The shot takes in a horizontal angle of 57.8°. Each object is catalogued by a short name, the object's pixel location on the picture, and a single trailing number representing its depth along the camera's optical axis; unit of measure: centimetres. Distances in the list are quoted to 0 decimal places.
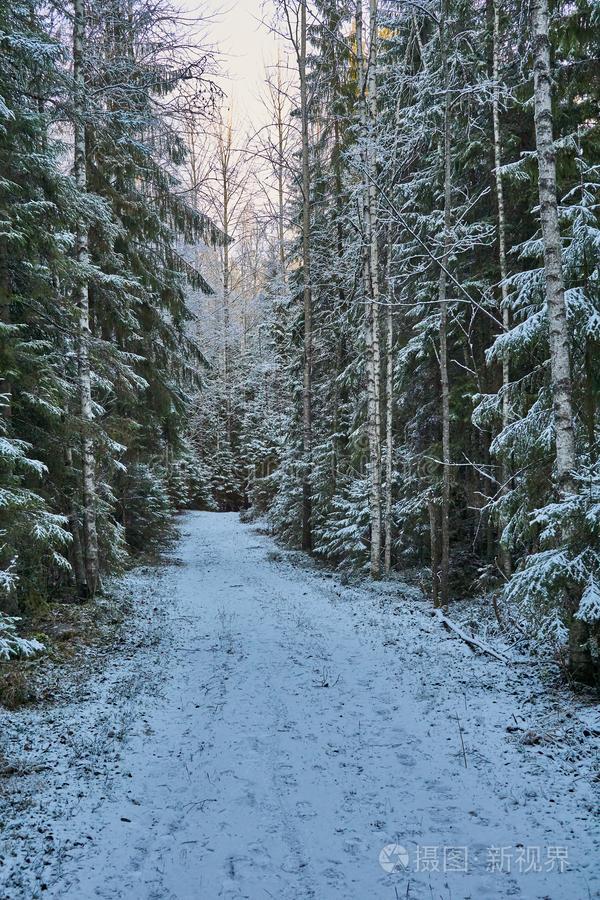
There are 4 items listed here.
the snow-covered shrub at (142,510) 1672
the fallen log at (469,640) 714
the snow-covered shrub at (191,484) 3656
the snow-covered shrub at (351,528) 1453
